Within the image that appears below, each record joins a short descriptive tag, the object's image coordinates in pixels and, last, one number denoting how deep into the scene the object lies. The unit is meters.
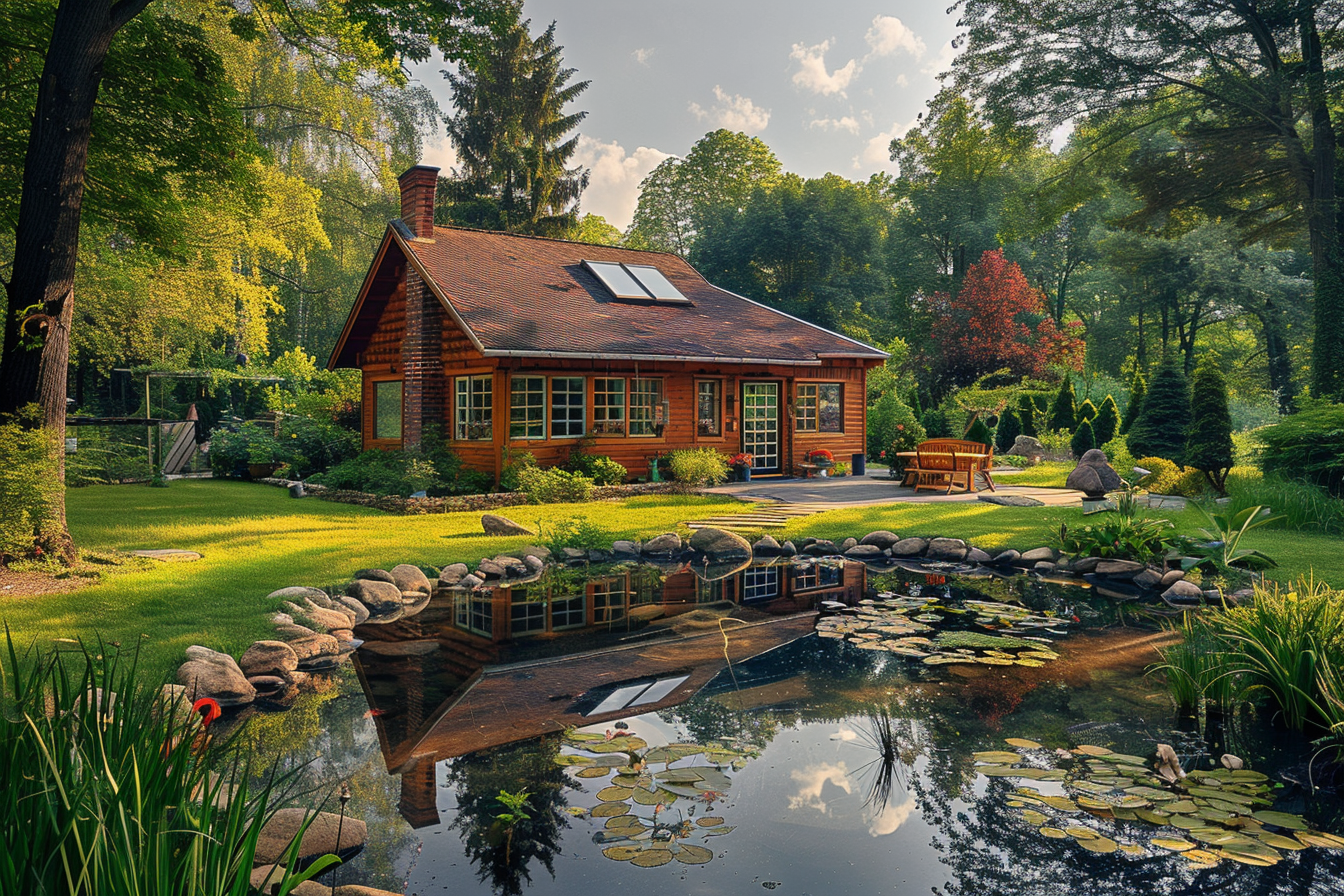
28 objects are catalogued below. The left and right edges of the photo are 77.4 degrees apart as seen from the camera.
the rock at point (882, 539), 10.97
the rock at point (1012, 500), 13.46
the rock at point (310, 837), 3.37
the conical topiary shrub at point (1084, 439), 21.58
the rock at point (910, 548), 10.75
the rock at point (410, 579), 8.48
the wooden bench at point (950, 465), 15.68
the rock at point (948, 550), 10.48
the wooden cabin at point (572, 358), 15.75
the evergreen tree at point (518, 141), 31.72
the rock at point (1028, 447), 23.48
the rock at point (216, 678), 5.16
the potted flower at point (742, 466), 18.08
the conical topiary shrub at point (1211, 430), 13.52
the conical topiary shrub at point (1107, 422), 23.42
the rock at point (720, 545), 10.87
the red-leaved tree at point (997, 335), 27.92
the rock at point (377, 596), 7.86
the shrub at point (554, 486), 14.56
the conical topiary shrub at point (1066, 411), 25.05
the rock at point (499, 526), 11.20
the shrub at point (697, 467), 16.47
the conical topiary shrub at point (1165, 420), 16.39
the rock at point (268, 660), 5.66
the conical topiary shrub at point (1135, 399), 22.81
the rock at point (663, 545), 10.91
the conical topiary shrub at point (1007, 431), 25.36
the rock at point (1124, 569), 9.15
